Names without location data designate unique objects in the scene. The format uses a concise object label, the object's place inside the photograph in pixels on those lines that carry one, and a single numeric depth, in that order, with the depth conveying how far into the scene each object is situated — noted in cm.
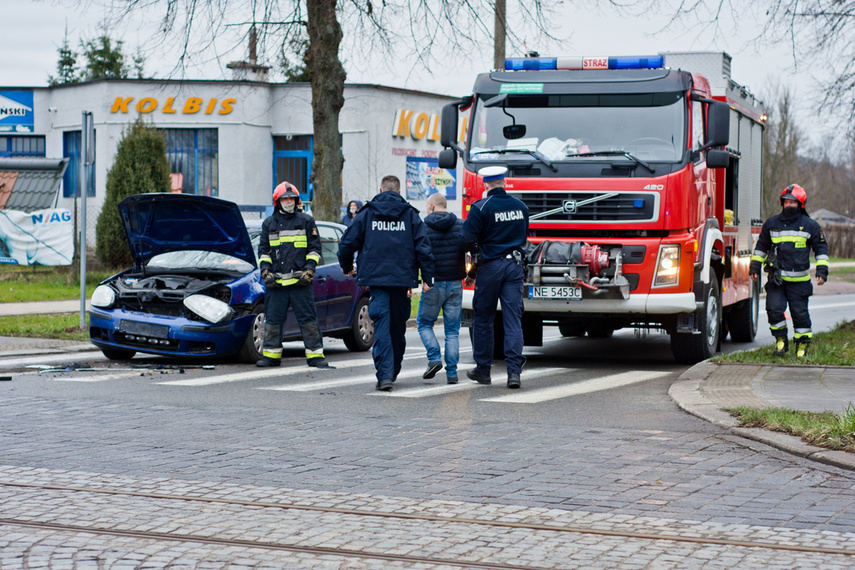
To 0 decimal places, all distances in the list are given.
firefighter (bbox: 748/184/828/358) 1230
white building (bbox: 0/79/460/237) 3512
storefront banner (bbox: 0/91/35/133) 3734
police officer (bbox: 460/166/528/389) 1039
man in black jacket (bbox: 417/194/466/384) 1075
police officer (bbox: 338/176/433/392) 1021
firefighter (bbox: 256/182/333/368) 1162
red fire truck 1149
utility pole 2067
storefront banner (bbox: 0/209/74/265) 2442
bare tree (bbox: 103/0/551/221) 2048
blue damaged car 1183
